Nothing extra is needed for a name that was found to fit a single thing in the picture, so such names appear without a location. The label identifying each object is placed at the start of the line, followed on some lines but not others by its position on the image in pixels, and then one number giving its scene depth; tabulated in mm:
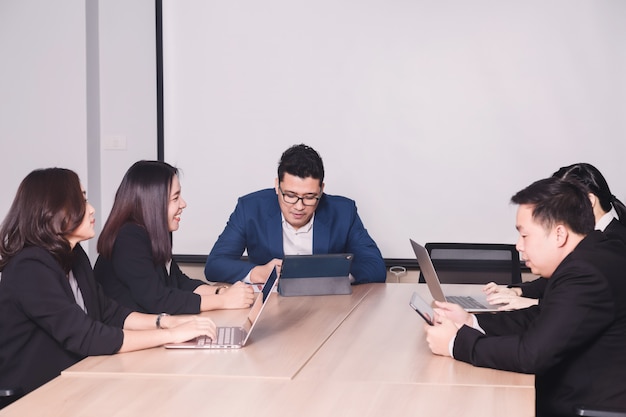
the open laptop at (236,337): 2473
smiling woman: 3021
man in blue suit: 3703
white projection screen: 4664
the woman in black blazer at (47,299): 2389
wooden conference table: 1913
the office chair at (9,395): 2203
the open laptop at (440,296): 2936
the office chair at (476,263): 4008
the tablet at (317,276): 3338
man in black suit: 2219
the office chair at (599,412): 2090
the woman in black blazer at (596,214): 3154
